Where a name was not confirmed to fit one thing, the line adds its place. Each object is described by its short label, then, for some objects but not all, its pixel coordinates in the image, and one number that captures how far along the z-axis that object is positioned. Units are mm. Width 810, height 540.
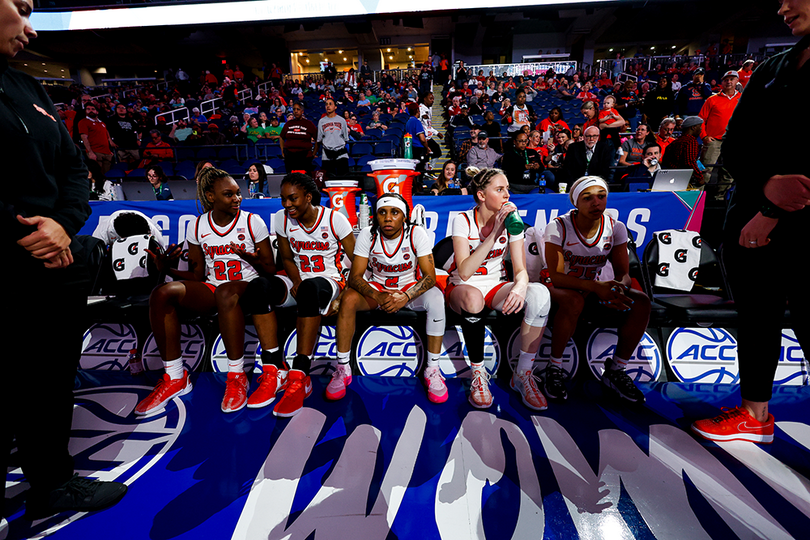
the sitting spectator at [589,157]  4949
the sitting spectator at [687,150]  4797
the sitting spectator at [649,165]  5477
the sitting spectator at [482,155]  5961
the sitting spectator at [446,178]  5551
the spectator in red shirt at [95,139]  7500
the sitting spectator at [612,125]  5398
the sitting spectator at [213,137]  8695
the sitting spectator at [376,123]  9711
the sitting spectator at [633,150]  6023
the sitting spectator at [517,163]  5301
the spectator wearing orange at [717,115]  5585
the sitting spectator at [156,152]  8663
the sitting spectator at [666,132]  6512
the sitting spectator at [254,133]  9634
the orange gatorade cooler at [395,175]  4020
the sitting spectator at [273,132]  9617
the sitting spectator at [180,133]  9594
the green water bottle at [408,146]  6211
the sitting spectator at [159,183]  5406
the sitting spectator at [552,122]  7578
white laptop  3916
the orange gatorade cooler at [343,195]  4160
